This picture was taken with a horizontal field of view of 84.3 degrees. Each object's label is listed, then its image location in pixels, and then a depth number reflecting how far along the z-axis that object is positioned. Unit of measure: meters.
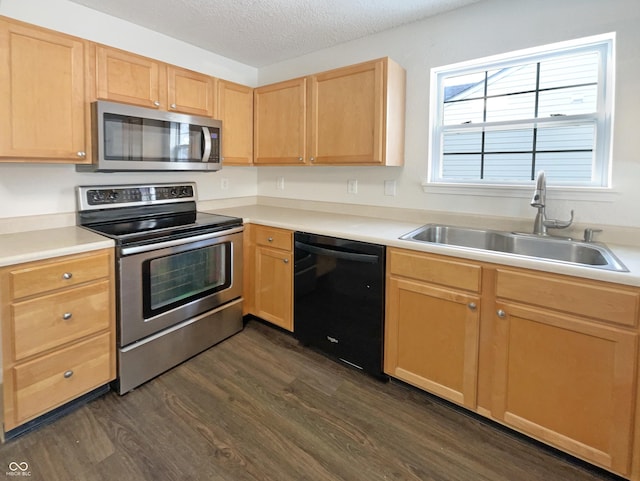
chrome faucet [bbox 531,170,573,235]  1.93
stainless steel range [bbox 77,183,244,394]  1.98
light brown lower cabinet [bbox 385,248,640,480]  1.40
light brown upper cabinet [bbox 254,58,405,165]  2.35
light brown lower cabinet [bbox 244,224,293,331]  2.54
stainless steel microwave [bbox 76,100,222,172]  2.08
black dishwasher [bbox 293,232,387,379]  2.07
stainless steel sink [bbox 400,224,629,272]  1.78
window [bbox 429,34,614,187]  1.96
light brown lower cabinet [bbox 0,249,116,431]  1.59
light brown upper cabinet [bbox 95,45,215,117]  2.12
